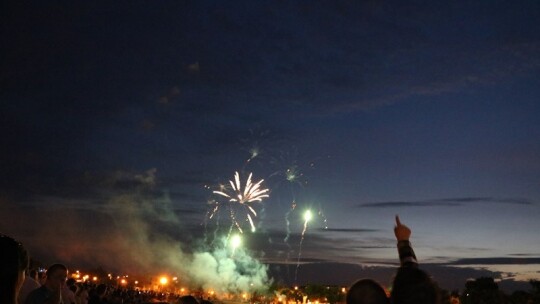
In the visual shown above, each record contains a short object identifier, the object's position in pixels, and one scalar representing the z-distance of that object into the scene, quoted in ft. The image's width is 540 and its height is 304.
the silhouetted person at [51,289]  16.01
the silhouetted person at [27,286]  22.99
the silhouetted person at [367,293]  8.67
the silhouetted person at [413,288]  8.16
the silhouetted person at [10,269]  8.20
